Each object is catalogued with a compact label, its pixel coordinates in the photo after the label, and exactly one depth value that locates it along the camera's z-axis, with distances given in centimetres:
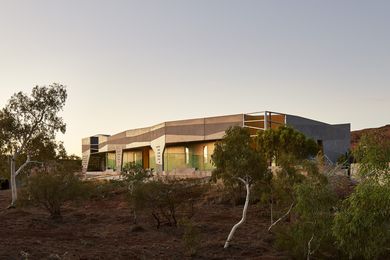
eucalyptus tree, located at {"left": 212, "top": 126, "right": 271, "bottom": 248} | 2027
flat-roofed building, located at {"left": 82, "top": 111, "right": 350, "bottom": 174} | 5331
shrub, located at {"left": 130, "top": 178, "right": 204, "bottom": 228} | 2569
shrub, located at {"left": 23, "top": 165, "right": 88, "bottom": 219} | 2789
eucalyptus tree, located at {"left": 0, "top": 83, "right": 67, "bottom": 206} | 3478
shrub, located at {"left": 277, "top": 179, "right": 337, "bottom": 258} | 1675
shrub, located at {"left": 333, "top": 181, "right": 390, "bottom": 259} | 1281
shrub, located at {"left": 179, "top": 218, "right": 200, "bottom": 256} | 1978
